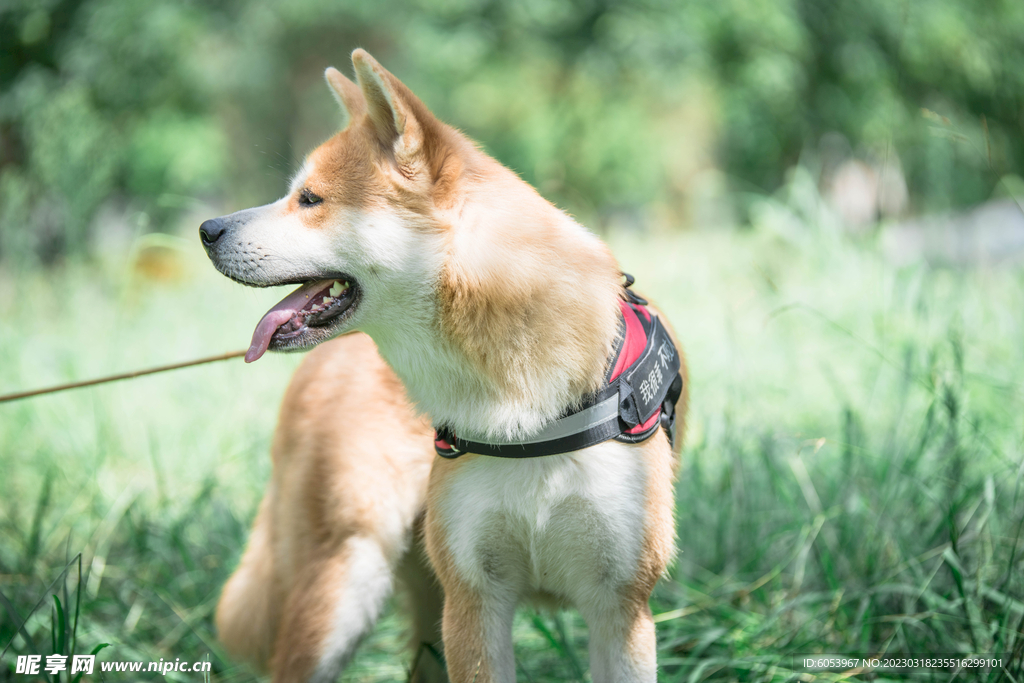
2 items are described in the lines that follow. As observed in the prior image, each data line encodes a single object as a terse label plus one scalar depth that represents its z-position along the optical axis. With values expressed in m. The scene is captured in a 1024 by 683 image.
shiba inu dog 2.20
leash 2.34
